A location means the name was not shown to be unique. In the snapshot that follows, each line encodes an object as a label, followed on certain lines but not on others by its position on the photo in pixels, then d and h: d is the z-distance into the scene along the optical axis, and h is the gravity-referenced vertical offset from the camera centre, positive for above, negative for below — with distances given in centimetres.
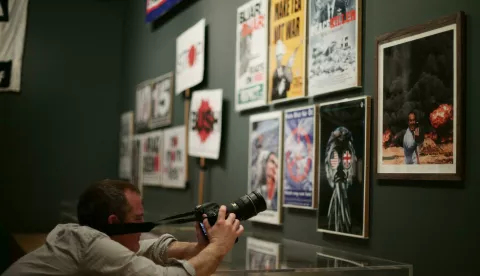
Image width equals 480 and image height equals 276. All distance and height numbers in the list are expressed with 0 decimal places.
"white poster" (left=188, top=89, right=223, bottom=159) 395 +40
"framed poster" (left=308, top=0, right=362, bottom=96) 269 +65
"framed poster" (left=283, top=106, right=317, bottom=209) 295 +14
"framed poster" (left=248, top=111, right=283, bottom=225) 324 +14
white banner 525 +112
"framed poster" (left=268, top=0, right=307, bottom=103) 307 +71
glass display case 217 -29
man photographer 174 -19
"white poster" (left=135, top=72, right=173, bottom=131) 496 +68
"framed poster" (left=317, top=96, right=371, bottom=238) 260 +9
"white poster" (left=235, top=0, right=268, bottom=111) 344 +75
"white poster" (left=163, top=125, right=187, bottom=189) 457 +19
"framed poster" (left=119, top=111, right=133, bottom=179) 593 +36
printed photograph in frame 218 +33
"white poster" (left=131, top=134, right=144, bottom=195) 555 +19
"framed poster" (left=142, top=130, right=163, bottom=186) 507 +21
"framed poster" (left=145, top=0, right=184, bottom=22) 490 +146
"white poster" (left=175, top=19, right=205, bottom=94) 430 +92
